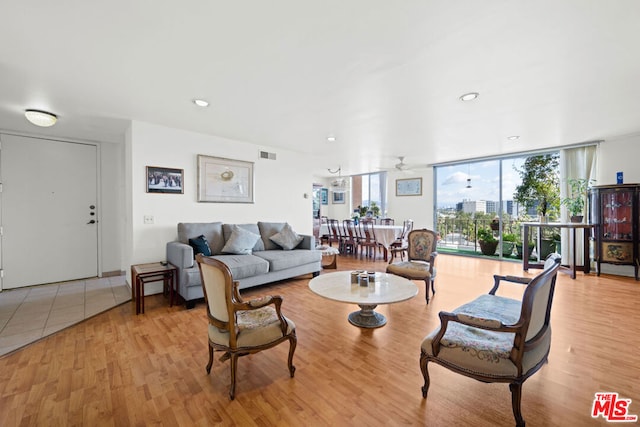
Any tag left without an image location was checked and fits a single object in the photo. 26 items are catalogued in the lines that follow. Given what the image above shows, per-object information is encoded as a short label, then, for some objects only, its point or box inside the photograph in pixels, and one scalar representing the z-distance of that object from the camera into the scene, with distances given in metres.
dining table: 5.98
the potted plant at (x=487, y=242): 6.66
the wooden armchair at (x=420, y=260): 3.46
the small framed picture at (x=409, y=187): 7.71
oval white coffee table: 2.37
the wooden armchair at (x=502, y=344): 1.45
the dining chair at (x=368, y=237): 6.21
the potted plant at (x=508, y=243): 6.50
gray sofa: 3.29
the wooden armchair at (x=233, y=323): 1.72
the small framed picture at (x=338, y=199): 10.67
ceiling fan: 7.45
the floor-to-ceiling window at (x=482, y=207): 6.29
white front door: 4.02
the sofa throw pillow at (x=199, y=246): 3.65
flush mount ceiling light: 3.23
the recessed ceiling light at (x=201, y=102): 3.07
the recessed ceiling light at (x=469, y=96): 2.89
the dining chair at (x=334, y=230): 7.01
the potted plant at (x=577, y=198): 4.96
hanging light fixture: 8.14
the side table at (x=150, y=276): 3.17
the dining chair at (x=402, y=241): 6.19
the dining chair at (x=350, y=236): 6.60
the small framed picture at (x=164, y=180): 3.86
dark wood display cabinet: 4.41
